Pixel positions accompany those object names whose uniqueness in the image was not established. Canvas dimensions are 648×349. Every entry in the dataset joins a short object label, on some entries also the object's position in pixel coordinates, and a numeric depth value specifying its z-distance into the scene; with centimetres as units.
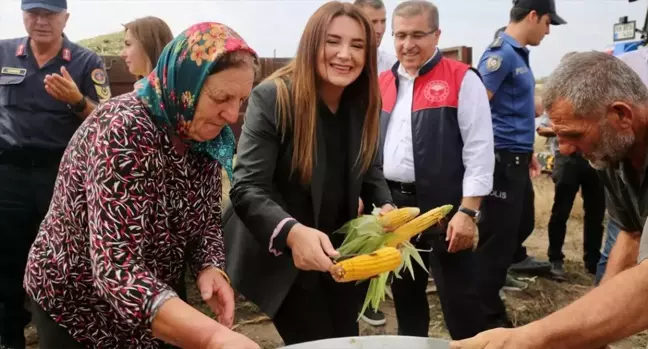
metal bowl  167
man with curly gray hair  158
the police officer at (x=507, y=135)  386
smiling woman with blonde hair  218
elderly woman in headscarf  147
